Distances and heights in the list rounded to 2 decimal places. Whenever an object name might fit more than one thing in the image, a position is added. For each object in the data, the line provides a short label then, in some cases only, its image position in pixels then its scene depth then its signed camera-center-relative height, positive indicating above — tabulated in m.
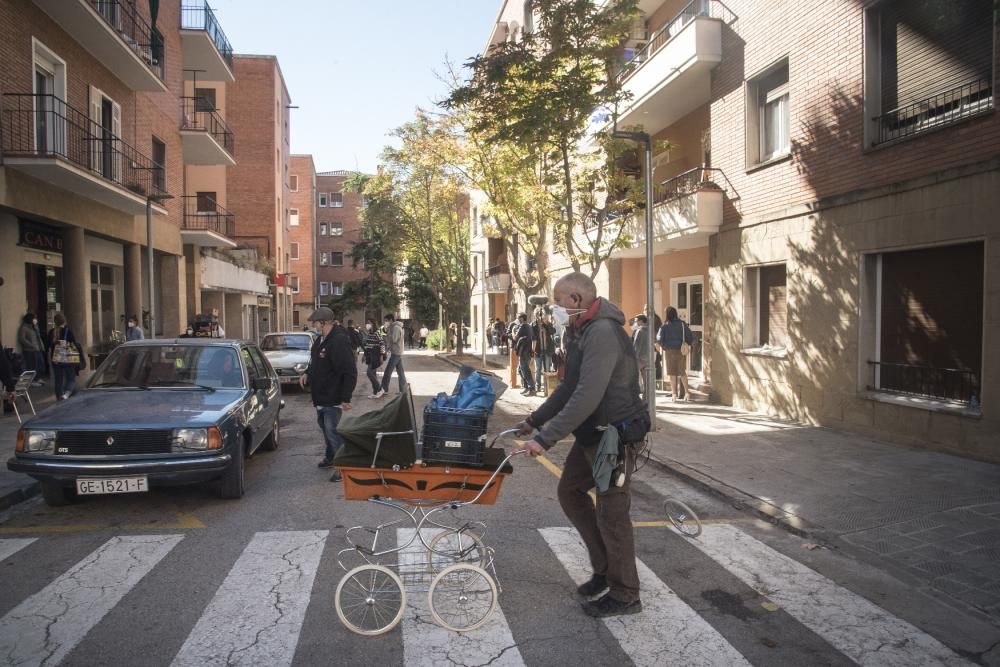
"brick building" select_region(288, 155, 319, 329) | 62.31 +7.72
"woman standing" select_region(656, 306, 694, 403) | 14.10 -0.33
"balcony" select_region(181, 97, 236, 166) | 24.77 +6.73
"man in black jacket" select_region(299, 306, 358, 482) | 8.04 -0.58
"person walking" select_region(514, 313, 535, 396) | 16.67 -0.57
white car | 16.84 -0.59
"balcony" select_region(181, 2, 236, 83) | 24.83 +9.89
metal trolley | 3.97 -1.40
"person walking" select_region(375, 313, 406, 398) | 16.00 -0.42
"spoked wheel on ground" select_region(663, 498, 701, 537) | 5.84 -1.64
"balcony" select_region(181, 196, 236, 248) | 24.64 +3.50
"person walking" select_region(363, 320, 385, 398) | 17.92 -0.62
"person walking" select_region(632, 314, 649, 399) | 13.38 -0.23
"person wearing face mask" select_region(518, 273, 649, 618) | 4.05 -0.55
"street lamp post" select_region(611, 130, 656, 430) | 10.56 +0.85
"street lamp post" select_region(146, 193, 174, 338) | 17.95 +2.16
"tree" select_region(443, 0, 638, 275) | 12.78 +4.36
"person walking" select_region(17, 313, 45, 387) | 14.29 -0.25
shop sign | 15.44 +2.07
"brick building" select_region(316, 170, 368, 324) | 72.12 +9.49
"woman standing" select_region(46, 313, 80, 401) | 13.25 -0.53
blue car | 6.02 -0.85
